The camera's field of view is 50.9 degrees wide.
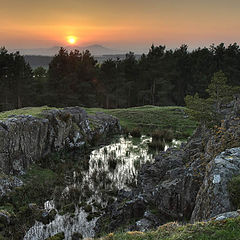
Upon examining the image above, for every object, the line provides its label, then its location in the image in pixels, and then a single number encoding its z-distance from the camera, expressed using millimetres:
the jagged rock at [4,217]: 13352
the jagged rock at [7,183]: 16608
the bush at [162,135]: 34344
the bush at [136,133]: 37125
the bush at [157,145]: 30131
